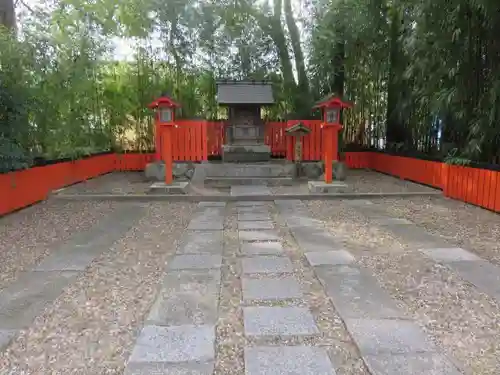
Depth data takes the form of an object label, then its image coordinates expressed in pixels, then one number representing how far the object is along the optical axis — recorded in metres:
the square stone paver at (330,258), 3.13
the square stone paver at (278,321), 2.05
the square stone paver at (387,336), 1.86
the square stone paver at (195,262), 3.07
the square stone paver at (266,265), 2.98
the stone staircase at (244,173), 7.59
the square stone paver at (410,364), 1.69
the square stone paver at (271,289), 2.51
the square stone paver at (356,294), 2.27
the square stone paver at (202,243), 3.47
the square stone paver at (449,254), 3.22
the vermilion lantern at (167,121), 6.55
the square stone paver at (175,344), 1.81
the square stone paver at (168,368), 1.70
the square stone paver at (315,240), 3.57
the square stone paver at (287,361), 1.70
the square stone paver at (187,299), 2.19
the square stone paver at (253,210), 5.18
